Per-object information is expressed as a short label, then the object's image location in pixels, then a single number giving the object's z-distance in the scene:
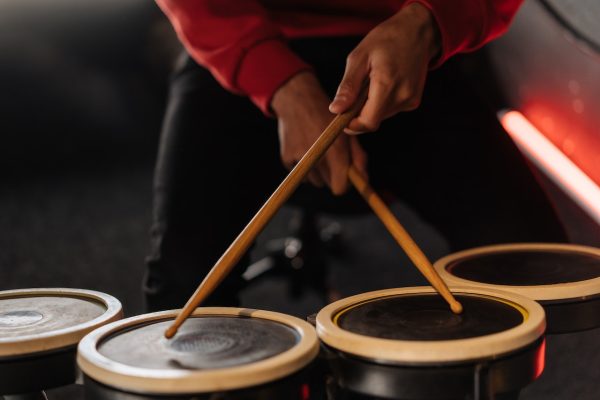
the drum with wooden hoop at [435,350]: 1.53
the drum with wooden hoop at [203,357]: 1.48
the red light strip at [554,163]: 2.43
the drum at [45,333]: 1.58
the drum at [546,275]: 1.69
